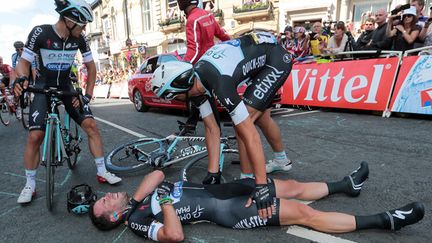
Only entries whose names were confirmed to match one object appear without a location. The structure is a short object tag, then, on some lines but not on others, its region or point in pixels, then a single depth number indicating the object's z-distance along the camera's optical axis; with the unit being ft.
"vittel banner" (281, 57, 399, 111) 20.22
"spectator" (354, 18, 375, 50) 23.78
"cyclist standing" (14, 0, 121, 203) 9.44
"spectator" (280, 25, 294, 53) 27.71
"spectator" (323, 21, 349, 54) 24.21
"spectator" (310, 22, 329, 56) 26.58
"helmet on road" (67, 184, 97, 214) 8.55
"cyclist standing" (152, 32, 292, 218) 7.28
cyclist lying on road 6.88
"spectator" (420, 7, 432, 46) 19.40
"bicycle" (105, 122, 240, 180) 11.50
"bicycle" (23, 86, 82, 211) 9.13
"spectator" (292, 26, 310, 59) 26.63
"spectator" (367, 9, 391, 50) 21.53
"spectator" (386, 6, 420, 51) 19.86
